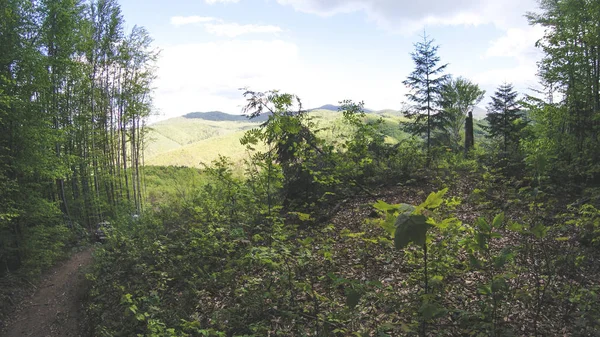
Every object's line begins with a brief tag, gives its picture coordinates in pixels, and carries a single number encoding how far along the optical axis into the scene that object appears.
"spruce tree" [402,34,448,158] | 17.77
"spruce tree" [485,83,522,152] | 23.12
